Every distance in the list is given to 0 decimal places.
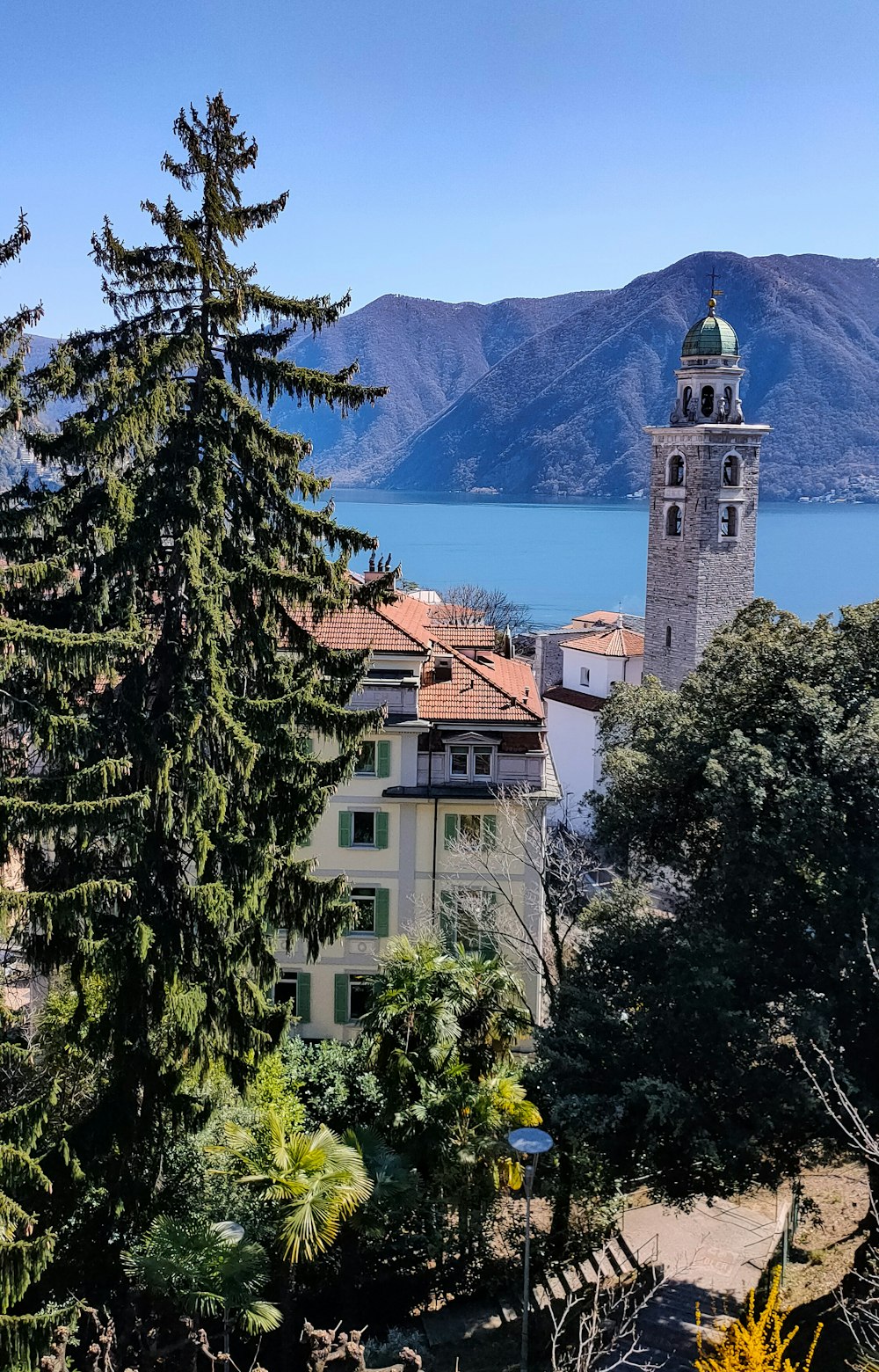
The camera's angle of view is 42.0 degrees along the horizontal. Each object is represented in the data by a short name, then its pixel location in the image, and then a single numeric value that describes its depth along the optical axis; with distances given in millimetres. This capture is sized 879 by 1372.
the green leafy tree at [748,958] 14102
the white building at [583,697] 44375
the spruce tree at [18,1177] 11773
